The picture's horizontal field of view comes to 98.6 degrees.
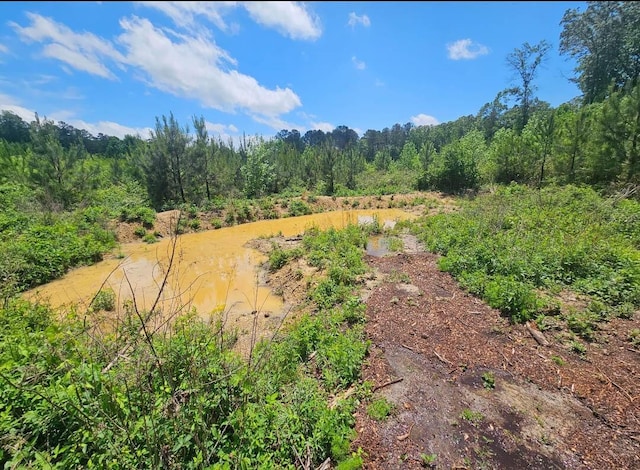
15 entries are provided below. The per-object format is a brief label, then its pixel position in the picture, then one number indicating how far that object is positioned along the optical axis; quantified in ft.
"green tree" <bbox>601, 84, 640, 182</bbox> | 34.91
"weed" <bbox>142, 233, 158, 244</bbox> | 43.34
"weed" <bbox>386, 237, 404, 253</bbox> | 32.76
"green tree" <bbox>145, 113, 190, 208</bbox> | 53.01
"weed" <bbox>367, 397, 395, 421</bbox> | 10.53
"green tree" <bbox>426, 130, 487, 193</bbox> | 69.56
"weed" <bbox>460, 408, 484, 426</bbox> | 10.21
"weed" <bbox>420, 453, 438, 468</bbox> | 8.82
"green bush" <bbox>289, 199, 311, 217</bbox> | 61.63
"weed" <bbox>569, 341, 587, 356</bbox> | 13.30
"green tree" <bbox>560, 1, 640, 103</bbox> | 78.38
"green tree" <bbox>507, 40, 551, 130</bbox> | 87.30
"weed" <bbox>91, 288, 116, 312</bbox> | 21.76
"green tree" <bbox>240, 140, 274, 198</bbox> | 74.69
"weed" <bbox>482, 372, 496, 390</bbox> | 11.83
